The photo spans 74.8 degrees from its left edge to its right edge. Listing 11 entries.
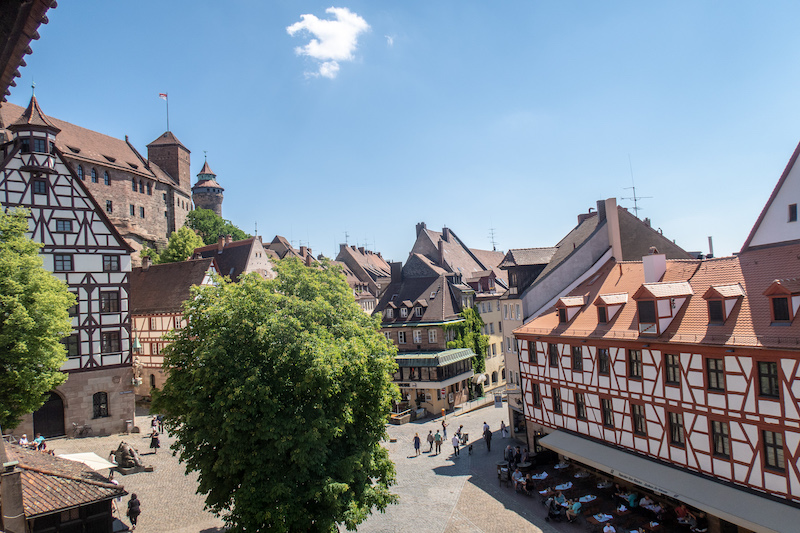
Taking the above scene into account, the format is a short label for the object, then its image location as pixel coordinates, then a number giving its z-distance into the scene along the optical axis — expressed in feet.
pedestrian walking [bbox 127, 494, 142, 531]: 61.67
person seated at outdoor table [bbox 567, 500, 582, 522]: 65.50
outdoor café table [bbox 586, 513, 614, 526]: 62.54
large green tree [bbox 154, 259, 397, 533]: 50.11
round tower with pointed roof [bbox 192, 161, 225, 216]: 352.49
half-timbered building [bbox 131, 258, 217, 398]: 138.00
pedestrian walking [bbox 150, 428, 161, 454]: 92.55
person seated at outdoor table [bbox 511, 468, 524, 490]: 76.82
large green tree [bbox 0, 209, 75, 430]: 72.79
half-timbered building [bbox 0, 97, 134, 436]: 98.17
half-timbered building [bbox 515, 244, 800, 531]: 52.19
